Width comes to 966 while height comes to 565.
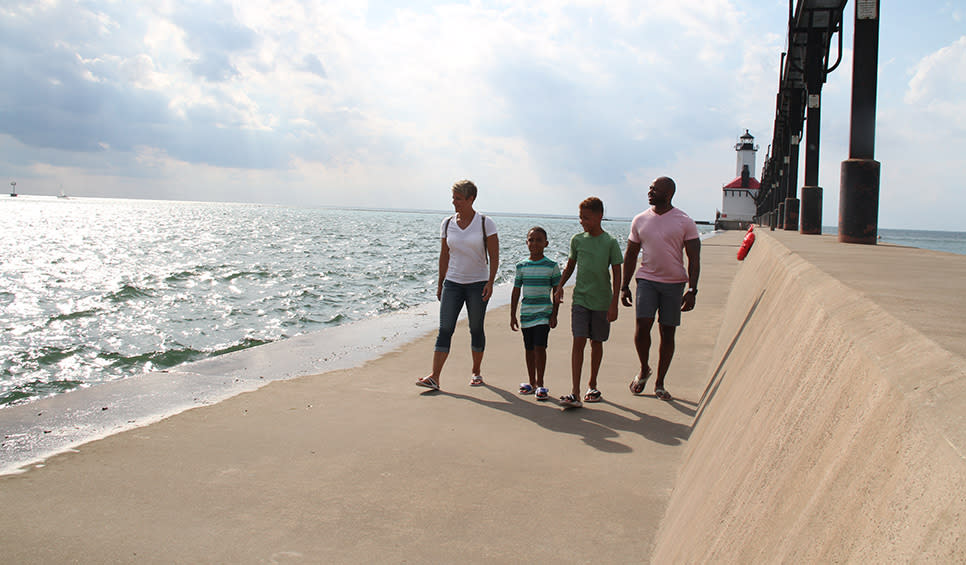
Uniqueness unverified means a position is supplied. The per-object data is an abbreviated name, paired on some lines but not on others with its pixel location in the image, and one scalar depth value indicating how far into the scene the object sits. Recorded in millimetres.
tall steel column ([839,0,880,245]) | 8328
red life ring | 13105
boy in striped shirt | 6090
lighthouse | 84875
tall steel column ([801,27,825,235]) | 13109
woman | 6418
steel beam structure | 13172
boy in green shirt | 5734
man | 5777
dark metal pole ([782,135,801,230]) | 17891
